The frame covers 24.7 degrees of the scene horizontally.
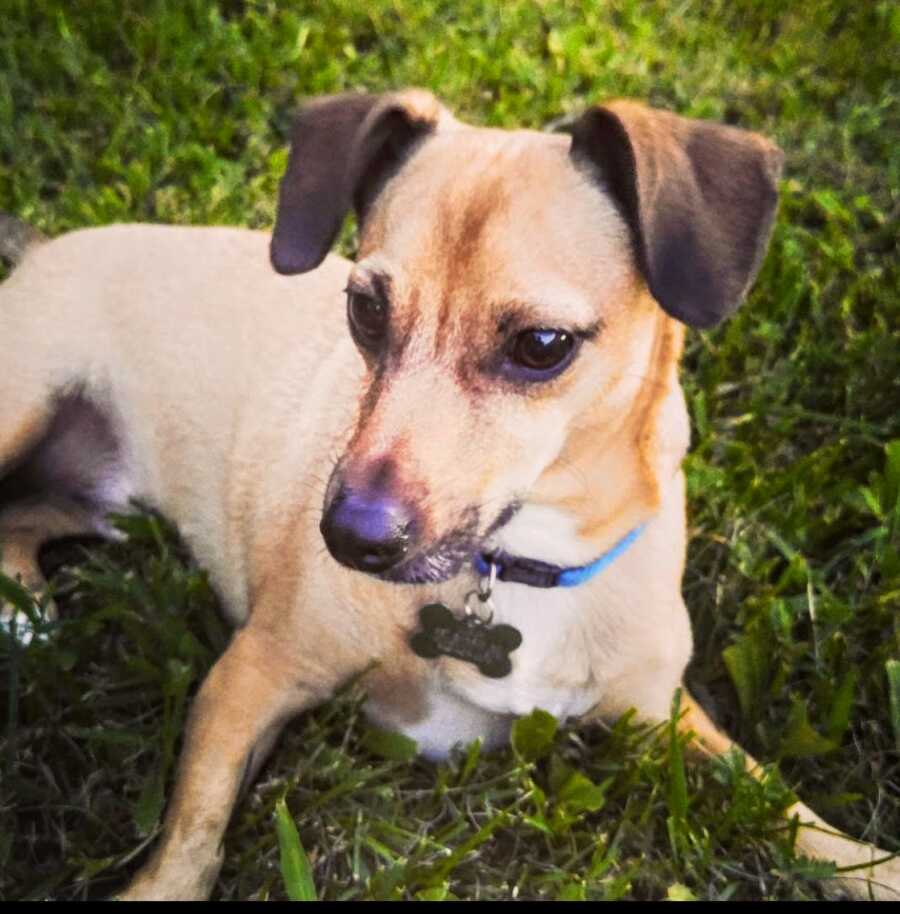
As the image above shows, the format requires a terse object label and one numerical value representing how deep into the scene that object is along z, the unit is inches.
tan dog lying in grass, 21.8
